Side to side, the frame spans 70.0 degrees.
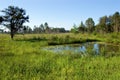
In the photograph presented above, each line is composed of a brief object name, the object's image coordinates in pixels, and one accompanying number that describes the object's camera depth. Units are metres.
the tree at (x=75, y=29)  36.78
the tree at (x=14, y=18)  19.58
